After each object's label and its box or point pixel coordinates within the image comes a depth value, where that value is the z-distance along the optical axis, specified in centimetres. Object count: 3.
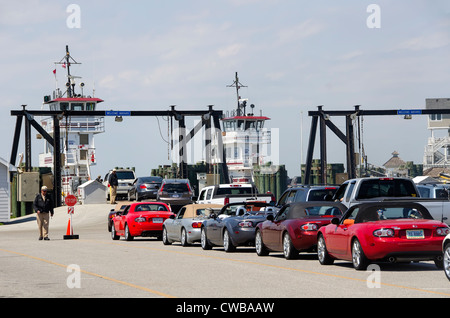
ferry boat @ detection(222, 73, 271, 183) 9388
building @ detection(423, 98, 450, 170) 10700
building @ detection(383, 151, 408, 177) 14124
